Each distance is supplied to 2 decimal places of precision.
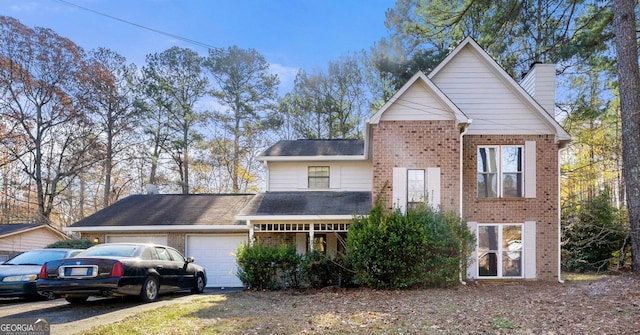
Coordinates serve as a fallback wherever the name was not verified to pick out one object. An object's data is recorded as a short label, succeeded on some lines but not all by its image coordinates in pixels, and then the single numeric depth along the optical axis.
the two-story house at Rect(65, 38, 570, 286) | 13.58
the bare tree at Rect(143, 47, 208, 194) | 28.70
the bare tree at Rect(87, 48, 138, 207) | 27.36
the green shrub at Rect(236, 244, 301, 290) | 12.58
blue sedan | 10.27
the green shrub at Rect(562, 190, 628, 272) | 18.47
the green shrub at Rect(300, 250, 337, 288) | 12.56
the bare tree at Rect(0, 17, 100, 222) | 24.64
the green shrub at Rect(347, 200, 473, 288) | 11.76
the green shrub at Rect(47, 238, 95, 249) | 16.03
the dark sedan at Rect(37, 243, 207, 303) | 8.62
